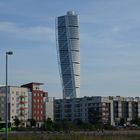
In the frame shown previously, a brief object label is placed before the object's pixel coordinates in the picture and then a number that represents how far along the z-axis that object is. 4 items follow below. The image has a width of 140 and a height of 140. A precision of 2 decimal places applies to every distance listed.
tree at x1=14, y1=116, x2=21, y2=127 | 127.92
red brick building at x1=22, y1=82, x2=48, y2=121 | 160.00
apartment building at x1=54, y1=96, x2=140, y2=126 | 163.62
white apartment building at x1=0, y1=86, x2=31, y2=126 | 155.10
